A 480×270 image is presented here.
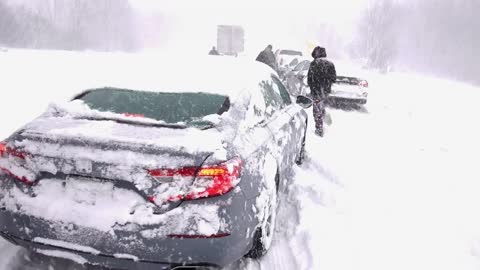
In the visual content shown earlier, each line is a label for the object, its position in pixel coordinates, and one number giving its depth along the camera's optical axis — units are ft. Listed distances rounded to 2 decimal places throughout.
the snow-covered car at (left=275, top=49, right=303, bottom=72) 50.72
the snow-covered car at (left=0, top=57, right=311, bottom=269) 8.18
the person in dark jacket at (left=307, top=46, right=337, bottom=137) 27.50
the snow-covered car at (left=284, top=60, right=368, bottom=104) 41.86
